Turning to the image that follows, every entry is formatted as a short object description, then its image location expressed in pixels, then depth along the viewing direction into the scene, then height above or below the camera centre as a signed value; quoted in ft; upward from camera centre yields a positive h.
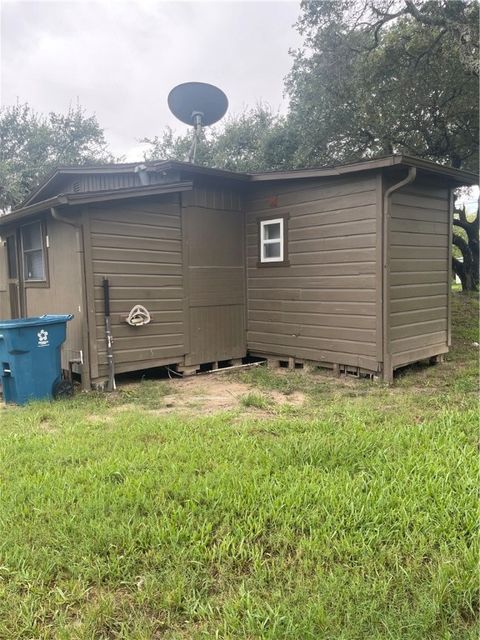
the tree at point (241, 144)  44.80 +17.29
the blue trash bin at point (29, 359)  15.96 -2.63
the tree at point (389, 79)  30.68 +15.00
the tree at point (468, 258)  43.39 +1.85
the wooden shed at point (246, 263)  18.35 +0.87
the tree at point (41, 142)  58.39 +20.23
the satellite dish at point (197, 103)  24.84 +10.08
